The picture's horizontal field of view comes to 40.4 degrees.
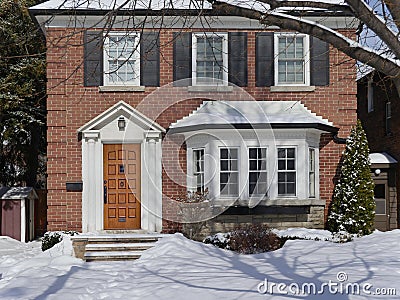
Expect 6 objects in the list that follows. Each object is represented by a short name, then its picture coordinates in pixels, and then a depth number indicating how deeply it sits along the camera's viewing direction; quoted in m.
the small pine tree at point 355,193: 13.65
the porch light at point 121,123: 14.10
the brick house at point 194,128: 13.92
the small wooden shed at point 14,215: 16.66
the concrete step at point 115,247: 12.64
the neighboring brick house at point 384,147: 18.39
